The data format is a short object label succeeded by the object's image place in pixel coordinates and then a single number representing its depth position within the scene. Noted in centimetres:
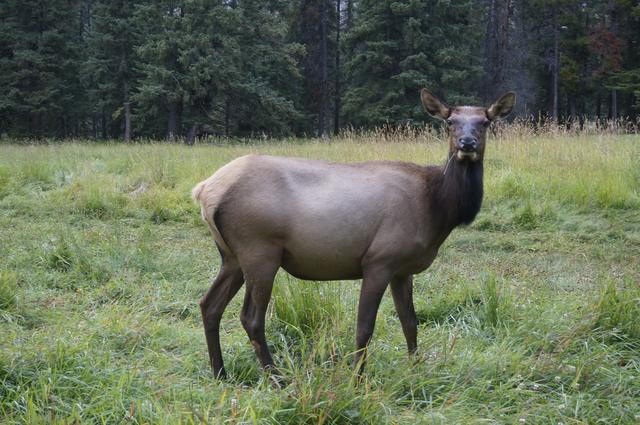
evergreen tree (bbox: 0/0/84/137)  3155
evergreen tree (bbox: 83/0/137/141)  3034
